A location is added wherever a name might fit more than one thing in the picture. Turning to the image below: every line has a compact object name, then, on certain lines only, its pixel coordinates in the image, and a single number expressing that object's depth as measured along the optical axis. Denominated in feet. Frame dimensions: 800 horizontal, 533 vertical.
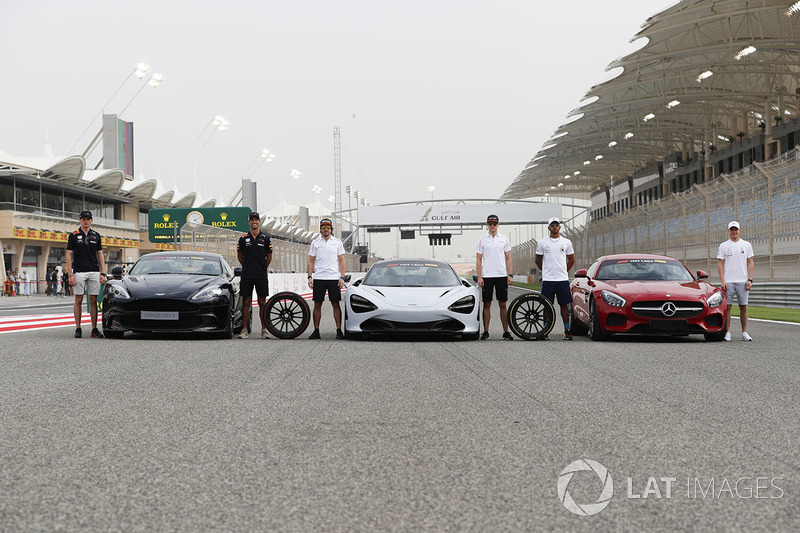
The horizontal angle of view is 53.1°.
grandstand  54.90
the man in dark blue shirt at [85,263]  34.78
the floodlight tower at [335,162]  357.02
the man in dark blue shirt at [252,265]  35.53
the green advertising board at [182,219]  117.80
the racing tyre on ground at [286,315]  34.68
